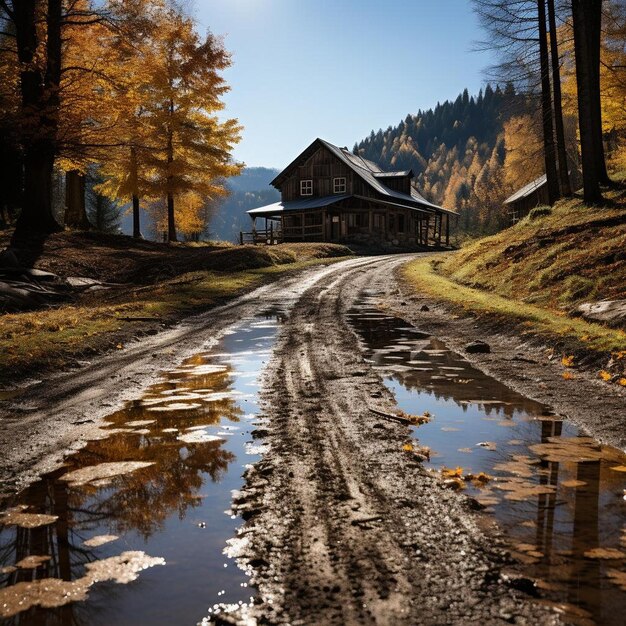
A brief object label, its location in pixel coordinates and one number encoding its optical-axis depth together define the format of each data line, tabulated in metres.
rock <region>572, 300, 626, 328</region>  9.55
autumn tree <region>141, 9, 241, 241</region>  28.91
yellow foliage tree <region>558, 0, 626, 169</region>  24.48
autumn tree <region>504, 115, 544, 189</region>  47.94
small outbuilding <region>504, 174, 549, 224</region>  51.09
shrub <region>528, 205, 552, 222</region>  21.68
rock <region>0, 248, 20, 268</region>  15.59
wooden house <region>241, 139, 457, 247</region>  48.37
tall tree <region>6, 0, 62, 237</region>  18.23
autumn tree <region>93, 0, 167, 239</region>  19.75
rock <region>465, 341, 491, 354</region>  9.13
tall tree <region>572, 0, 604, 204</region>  18.70
